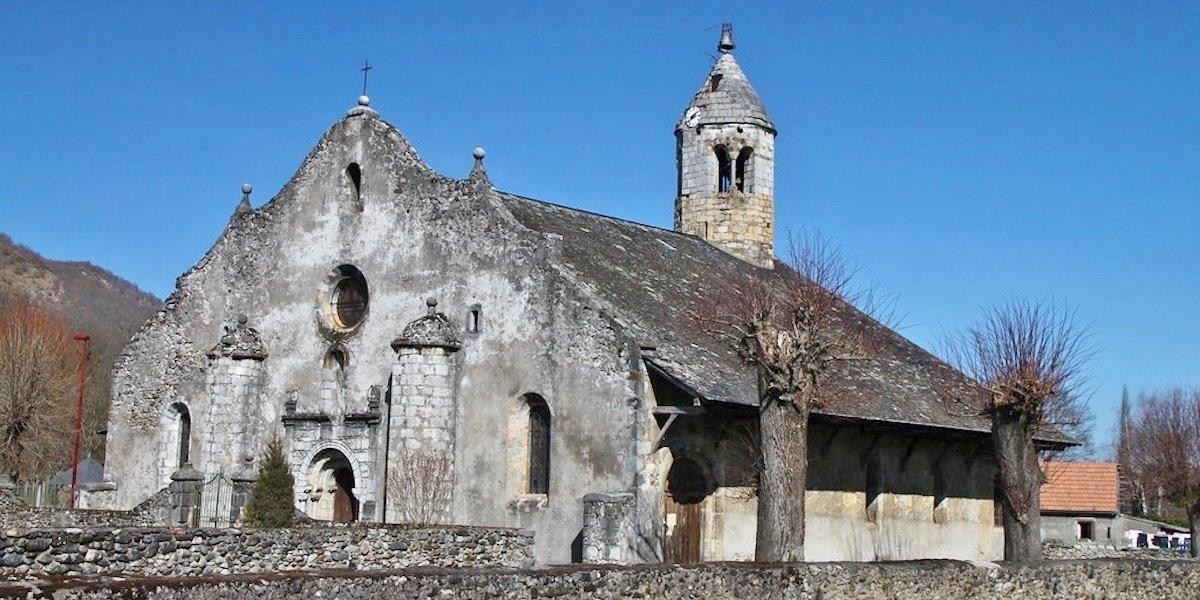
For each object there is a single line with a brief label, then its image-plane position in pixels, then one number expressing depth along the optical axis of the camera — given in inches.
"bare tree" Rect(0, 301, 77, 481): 1787.6
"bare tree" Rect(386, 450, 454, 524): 1120.8
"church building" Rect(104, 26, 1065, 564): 1075.9
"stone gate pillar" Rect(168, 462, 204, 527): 1119.6
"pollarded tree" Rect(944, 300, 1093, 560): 1077.1
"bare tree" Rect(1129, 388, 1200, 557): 2194.9
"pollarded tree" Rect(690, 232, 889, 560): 882.1
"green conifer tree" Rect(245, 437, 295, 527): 1099.3
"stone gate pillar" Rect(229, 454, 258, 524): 1151.6
